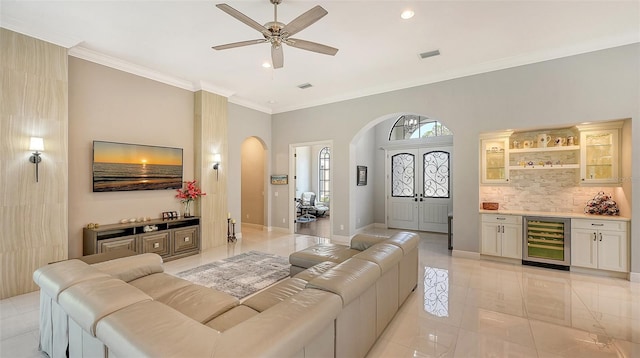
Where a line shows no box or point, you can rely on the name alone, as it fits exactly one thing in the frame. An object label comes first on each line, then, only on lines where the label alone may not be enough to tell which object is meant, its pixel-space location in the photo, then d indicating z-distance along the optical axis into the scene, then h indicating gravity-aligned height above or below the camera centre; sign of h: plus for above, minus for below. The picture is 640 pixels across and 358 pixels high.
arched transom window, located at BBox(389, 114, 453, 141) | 7.42 +1.44
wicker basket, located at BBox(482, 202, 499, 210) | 4.97 -0.51
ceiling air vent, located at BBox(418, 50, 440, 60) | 4.19 +1.97
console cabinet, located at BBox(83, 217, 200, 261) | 4.04 -0.99
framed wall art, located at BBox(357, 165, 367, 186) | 7.44 +0.09
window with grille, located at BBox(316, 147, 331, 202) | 11.57 +0.18
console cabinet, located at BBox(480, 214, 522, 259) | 4.56 -0.99
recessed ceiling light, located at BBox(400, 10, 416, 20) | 3.13 +1.94
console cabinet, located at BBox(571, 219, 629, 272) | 3.88 -0.98
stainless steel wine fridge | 4.22 -1.02
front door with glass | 7.29 -0.30
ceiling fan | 2.42 +1.48
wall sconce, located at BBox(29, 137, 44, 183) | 3.47 +0.38
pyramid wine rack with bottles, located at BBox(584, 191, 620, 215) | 4.16 -0.42
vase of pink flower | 5.33 -0.33
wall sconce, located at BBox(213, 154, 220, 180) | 5.81 +0.34
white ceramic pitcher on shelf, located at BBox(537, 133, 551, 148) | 4.70 +0.68
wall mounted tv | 4.29 +0.19
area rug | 3.63 -1.46
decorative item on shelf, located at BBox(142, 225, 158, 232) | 4.52 -0.86
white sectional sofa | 1.22 -0.77
